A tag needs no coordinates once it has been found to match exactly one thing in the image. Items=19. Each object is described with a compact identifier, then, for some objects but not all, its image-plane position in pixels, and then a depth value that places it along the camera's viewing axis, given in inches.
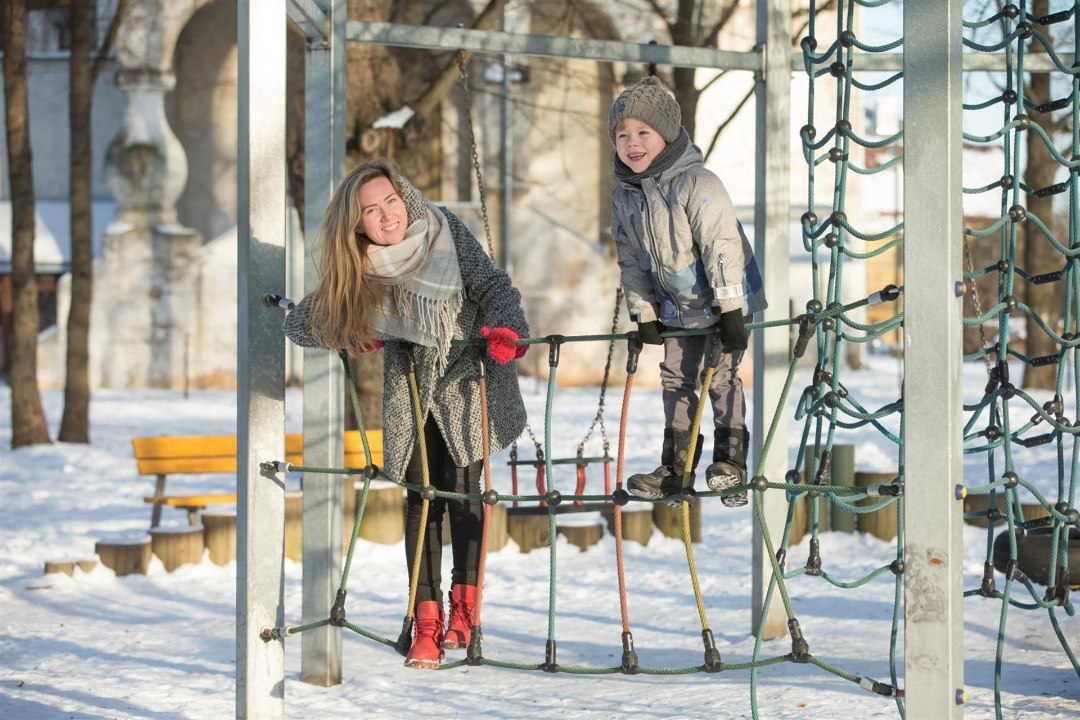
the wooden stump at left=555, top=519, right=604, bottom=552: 671.8
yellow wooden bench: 668.7
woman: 338.6
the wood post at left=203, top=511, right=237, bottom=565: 629.3
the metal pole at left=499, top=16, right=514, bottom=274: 1636.3
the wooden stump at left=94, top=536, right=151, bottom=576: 614.9
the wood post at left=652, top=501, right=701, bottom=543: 684.1
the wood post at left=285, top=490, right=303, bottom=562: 626.8
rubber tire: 385.1
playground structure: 261.3
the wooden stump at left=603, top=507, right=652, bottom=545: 680.4
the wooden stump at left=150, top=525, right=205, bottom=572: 624.4
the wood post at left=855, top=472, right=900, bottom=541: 665.0
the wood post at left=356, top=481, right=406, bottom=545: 650.8
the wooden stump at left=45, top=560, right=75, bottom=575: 606.2
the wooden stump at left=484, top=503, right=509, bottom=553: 657.6
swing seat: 504.4
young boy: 340.5
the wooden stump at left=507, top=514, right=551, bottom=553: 669.9
